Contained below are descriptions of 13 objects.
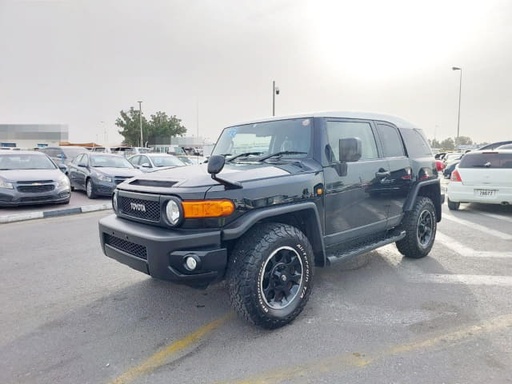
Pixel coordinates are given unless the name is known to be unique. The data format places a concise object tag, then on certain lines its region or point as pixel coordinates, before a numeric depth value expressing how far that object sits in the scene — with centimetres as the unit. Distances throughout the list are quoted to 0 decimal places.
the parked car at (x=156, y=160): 1326
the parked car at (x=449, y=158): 2196
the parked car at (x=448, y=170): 1761
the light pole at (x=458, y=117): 3178
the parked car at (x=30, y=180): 895
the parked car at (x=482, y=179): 839
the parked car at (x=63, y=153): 1639
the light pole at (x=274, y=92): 2055
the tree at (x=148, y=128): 5512
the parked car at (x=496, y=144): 1498
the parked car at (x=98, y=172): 1116
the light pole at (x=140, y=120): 4995
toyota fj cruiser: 297
